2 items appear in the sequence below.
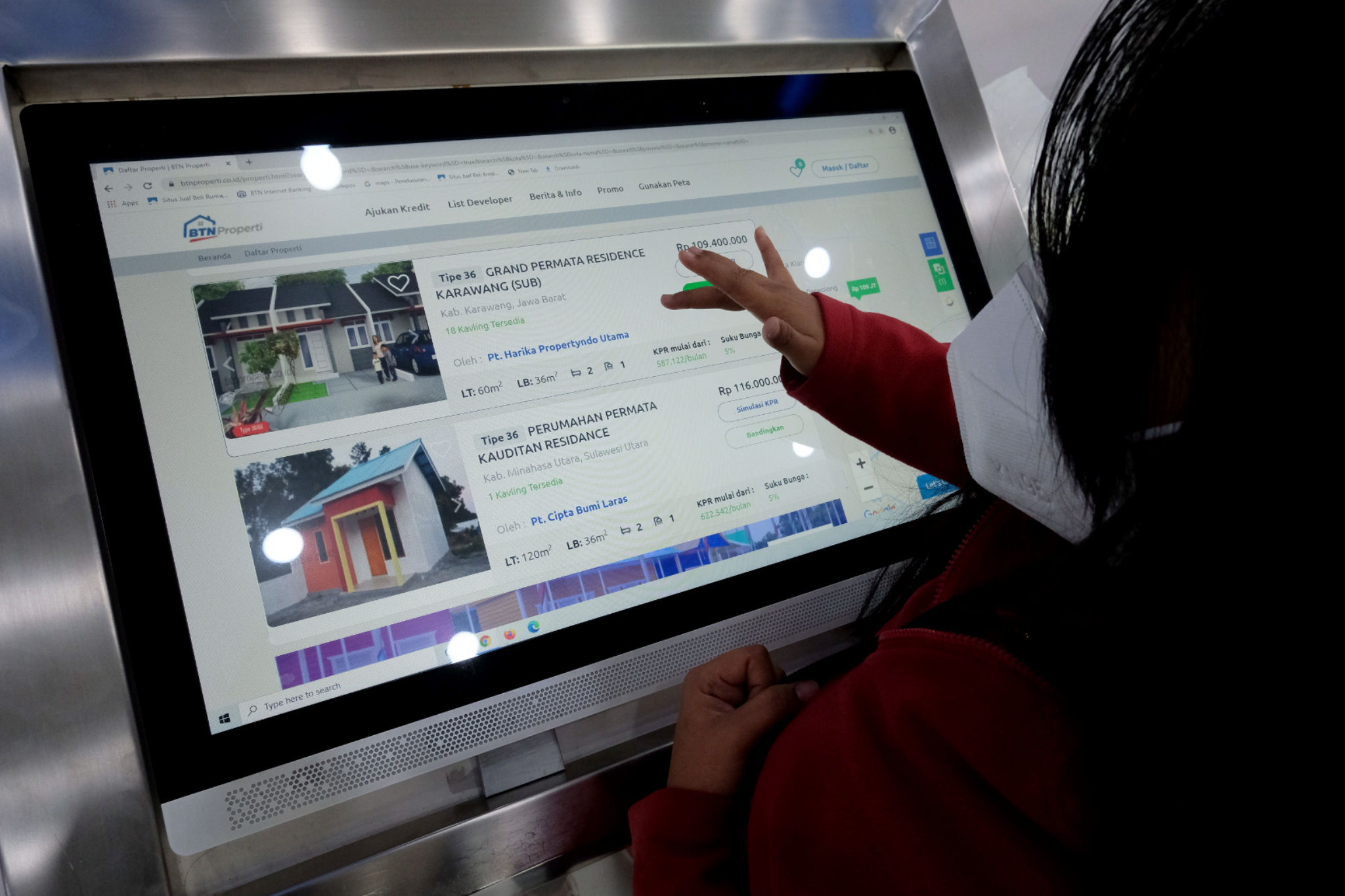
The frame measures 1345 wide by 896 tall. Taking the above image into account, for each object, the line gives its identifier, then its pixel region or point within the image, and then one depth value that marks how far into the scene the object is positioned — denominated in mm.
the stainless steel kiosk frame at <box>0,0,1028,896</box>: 451
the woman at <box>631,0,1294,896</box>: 292
